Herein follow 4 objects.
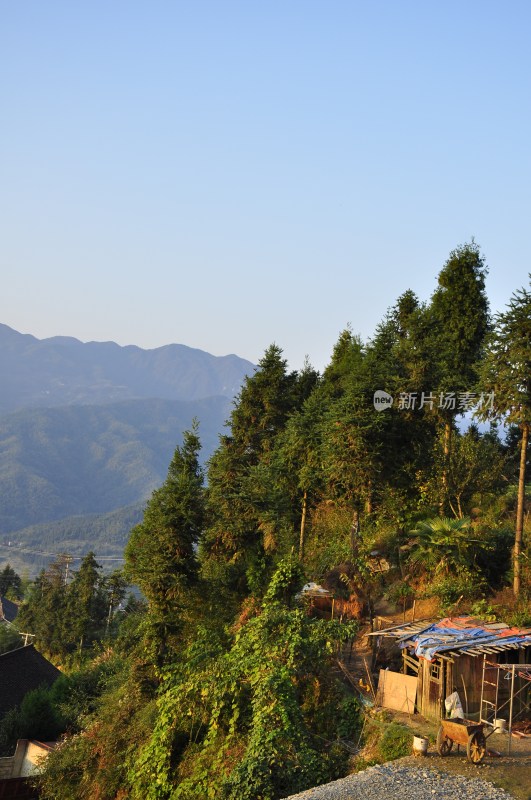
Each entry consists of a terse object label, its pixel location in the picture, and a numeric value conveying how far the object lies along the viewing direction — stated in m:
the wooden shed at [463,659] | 16.77
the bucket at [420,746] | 14.59
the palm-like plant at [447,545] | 22.56
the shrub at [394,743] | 15.35
